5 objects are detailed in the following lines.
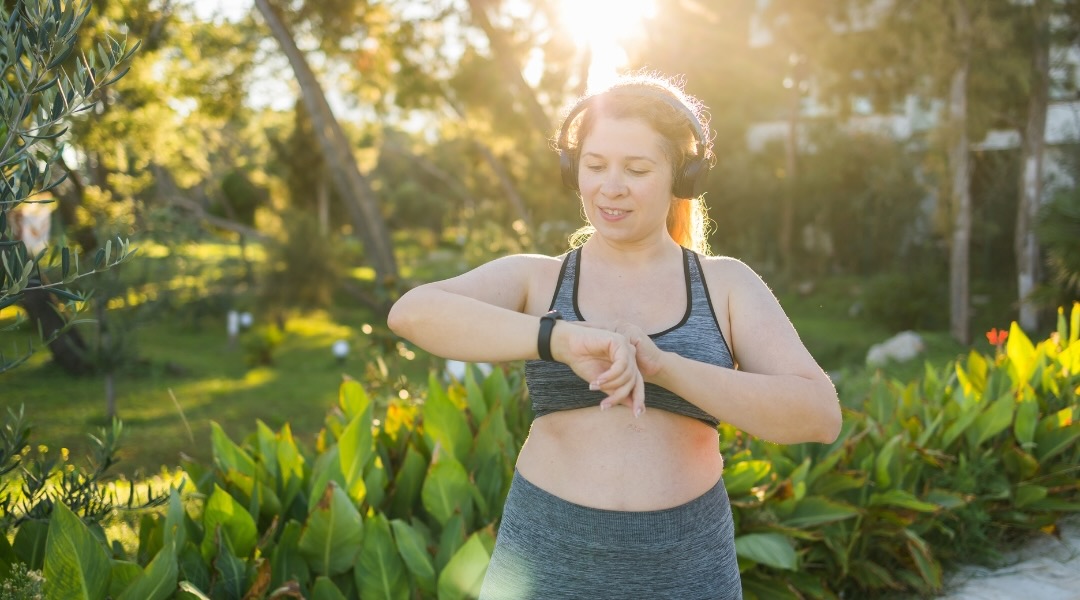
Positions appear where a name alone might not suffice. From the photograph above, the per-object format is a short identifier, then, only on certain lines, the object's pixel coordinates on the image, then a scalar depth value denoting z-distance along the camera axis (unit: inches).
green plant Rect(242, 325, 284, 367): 649.0
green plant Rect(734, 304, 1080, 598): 135.6
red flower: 201.5
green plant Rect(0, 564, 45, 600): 80.6
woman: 72.0
